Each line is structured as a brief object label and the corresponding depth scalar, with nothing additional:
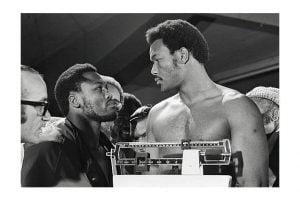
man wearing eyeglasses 2.98
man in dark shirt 2.91
